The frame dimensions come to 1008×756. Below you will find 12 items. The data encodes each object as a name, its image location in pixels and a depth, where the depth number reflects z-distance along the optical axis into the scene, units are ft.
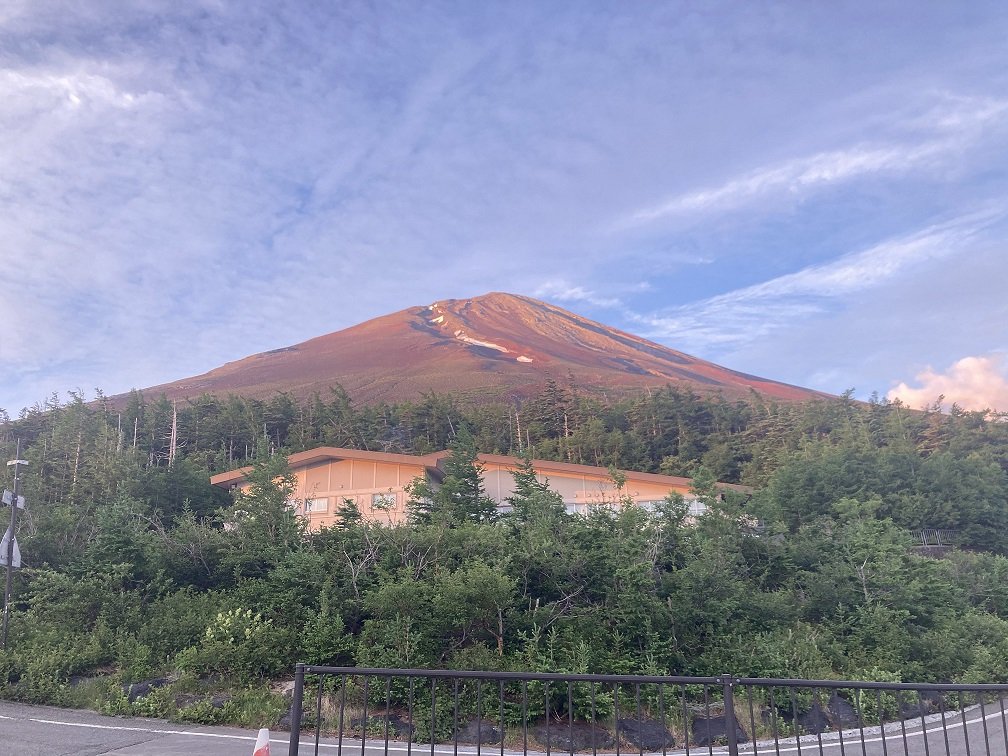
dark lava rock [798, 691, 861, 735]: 33.11
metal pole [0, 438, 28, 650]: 39.37
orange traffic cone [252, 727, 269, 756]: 15.58
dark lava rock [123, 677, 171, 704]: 33.60
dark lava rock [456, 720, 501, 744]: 30.12
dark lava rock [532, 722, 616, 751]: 29.32
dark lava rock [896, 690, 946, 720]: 34.85
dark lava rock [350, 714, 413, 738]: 29.99
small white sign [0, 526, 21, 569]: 42.19
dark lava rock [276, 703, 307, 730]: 31.24
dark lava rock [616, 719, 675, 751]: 29.63
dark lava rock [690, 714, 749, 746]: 30.27
